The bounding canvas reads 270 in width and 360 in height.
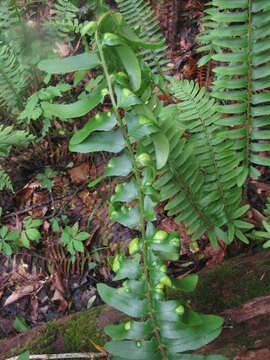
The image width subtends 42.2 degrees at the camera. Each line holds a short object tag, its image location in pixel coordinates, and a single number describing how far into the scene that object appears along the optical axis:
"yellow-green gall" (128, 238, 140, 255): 0.30
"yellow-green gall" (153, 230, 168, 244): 0.30
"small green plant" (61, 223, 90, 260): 0.62
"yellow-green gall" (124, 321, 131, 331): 0.30
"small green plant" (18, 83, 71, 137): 0.65
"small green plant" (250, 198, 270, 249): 0.44
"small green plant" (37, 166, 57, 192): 0.72
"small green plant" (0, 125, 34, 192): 0.62
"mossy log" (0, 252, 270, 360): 0.36
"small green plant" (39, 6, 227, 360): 0.28
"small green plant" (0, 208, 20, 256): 0.63
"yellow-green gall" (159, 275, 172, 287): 0.29
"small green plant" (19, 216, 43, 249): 0.63
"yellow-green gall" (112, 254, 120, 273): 0.31
